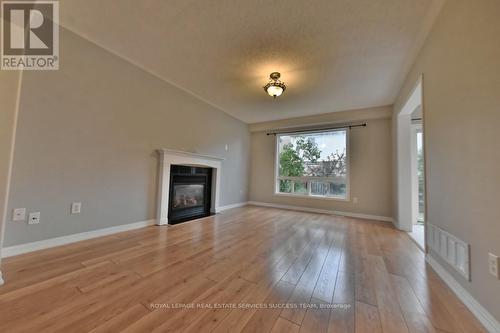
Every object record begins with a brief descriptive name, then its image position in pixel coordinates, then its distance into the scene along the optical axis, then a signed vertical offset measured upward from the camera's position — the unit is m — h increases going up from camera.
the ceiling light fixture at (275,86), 2.97 +1.41
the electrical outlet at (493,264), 1.11 -0.49
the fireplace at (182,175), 3.25 -0.07
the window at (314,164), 4.75 +0.34
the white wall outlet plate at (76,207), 2.28 -0.47
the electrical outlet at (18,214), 1.89 -0.47
